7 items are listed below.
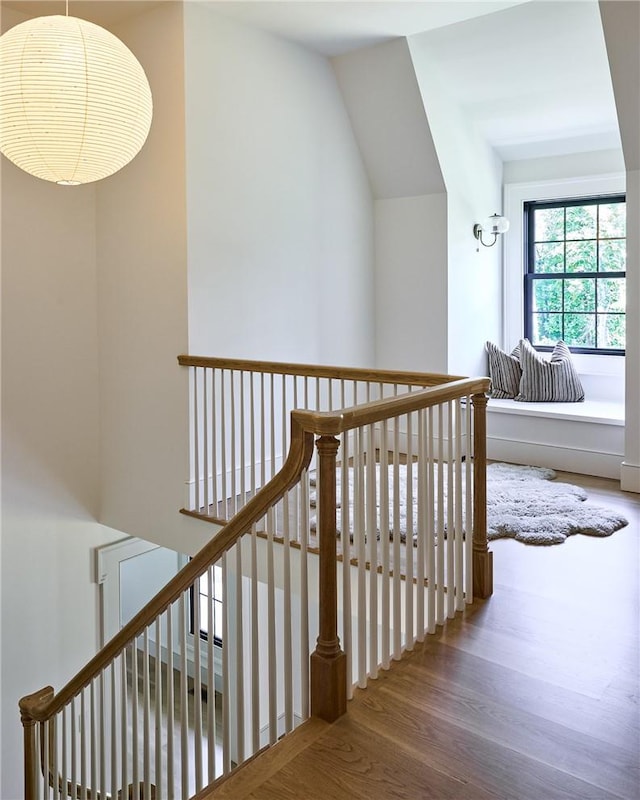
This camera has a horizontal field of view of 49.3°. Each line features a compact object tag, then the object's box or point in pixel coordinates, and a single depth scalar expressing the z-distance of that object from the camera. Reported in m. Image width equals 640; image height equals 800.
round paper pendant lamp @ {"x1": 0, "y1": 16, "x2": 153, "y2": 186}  2.65
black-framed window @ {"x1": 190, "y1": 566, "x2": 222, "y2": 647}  6.34
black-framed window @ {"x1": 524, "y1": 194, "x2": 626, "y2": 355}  5.79
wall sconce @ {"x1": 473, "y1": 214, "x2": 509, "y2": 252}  5.68
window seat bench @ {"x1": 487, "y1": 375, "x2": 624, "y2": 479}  4.98
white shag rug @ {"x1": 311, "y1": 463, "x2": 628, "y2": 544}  3.91
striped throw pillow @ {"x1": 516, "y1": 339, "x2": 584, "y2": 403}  5.64
